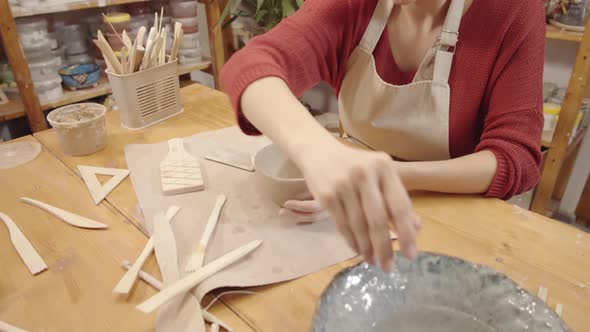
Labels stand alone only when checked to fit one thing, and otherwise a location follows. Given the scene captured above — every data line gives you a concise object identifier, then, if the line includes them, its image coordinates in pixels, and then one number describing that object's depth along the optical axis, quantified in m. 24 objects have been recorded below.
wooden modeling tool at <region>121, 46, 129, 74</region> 0.99
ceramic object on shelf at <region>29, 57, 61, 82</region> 1.65
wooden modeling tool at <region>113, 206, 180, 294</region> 0.56
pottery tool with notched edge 0.77
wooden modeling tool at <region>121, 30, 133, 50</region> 1.01
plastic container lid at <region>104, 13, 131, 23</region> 1.72
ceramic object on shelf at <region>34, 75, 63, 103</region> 1.68
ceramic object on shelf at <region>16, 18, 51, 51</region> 1.58
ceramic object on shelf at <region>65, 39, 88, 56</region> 1.82
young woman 0.72
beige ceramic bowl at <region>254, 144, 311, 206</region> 0.69
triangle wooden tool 0.78
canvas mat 0.59
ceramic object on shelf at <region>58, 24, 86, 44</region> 1.80
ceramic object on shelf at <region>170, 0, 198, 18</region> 2.01
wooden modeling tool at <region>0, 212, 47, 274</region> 0.60
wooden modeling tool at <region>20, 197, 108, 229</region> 0.69
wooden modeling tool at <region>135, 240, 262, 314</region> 0.50
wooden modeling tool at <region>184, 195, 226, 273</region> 0.59
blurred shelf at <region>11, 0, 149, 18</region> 1.53
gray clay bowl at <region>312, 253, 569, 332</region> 0.46
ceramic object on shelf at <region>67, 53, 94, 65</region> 1.85
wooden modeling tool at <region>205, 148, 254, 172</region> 0.86
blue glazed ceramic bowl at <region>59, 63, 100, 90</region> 1.77
